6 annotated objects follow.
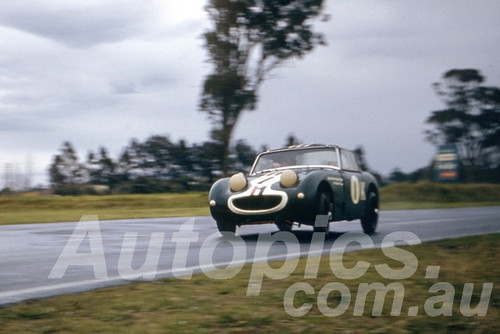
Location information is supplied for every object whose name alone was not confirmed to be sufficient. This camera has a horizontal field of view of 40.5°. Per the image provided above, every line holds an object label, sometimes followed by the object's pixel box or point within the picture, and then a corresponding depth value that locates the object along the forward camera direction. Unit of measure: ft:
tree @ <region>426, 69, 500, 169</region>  187.42
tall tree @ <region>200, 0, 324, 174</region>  100.68
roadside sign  167.67
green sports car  30.83
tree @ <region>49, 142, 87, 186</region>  155.33
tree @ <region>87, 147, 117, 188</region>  145.89
